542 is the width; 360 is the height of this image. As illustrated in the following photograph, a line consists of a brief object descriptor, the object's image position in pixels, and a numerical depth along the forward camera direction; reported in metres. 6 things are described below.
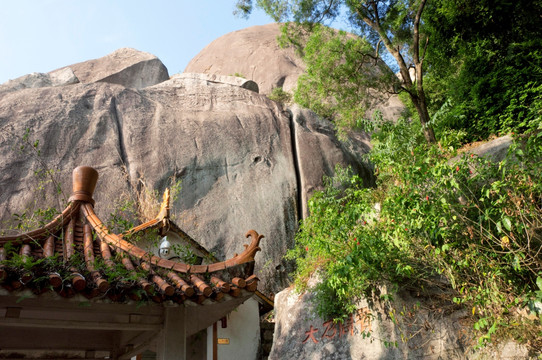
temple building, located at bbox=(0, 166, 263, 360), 3.56
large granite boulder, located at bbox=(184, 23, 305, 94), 21.55
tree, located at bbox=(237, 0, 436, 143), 10.45
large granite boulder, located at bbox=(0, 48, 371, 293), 12.45
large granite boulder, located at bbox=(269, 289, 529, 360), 5.93
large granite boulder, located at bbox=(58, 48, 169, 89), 18.84
